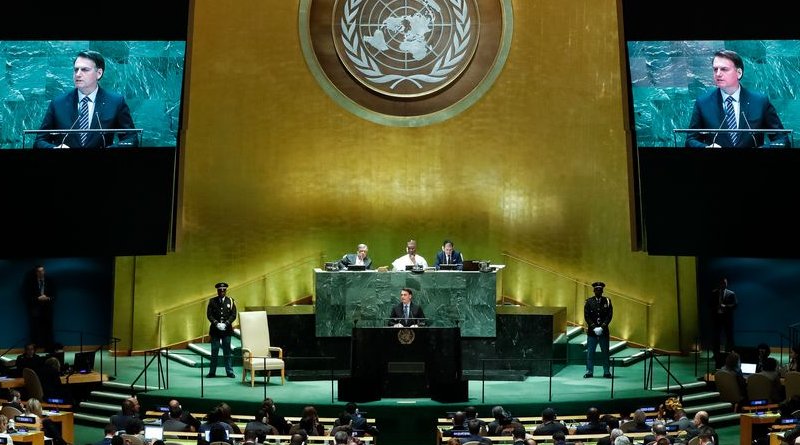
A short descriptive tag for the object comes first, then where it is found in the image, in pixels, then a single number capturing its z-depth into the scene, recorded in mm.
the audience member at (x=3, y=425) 13266
